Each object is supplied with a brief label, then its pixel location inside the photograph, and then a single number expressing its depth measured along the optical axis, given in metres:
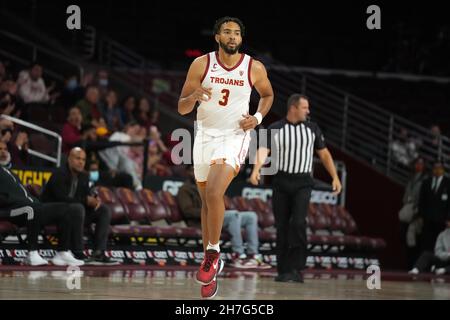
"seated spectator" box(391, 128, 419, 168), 19.84
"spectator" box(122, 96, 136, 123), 17.17
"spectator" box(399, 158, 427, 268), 17.61
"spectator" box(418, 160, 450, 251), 16.77
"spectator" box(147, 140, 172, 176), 16.06
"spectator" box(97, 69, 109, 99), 18.50
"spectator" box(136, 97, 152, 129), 17.39
